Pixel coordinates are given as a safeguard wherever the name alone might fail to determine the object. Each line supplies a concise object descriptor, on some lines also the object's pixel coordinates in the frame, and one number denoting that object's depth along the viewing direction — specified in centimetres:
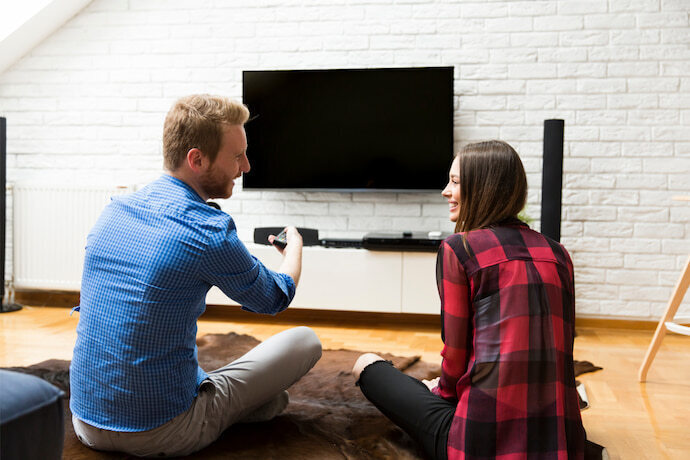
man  127
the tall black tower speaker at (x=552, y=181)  296
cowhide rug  156
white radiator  359
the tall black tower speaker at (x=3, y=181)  344
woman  123
